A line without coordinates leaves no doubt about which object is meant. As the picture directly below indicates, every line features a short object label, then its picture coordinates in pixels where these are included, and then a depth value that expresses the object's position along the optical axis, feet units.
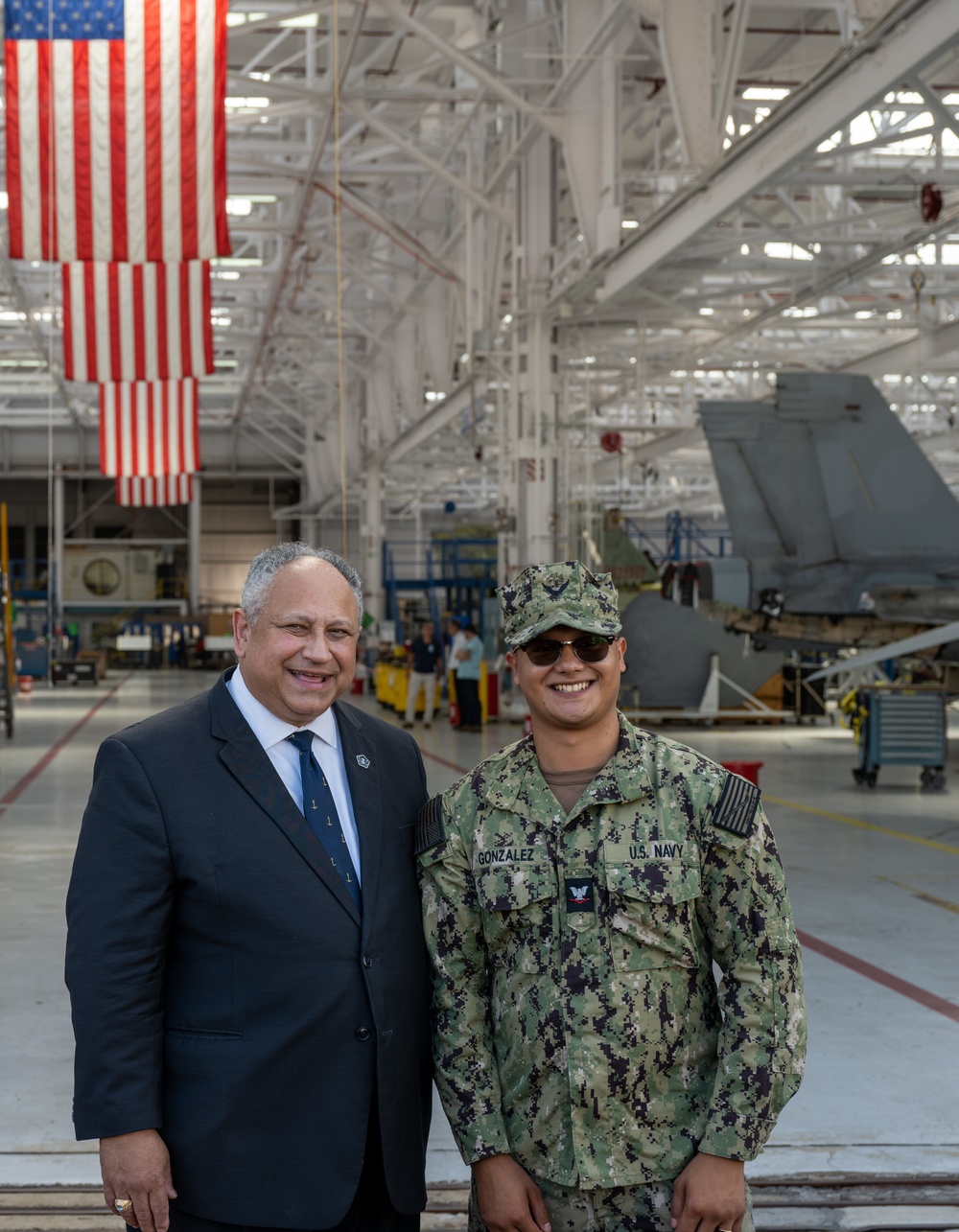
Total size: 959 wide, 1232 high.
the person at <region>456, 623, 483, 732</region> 69.05
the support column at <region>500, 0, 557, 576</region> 62.03
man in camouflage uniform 8.07
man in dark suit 8.04
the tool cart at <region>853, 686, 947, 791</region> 44.88
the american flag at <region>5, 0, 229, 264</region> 33.65
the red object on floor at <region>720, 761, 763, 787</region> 33.32
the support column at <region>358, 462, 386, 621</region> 116.37
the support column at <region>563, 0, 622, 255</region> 50.55
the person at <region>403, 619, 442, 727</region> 70.44
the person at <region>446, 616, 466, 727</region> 69.72
